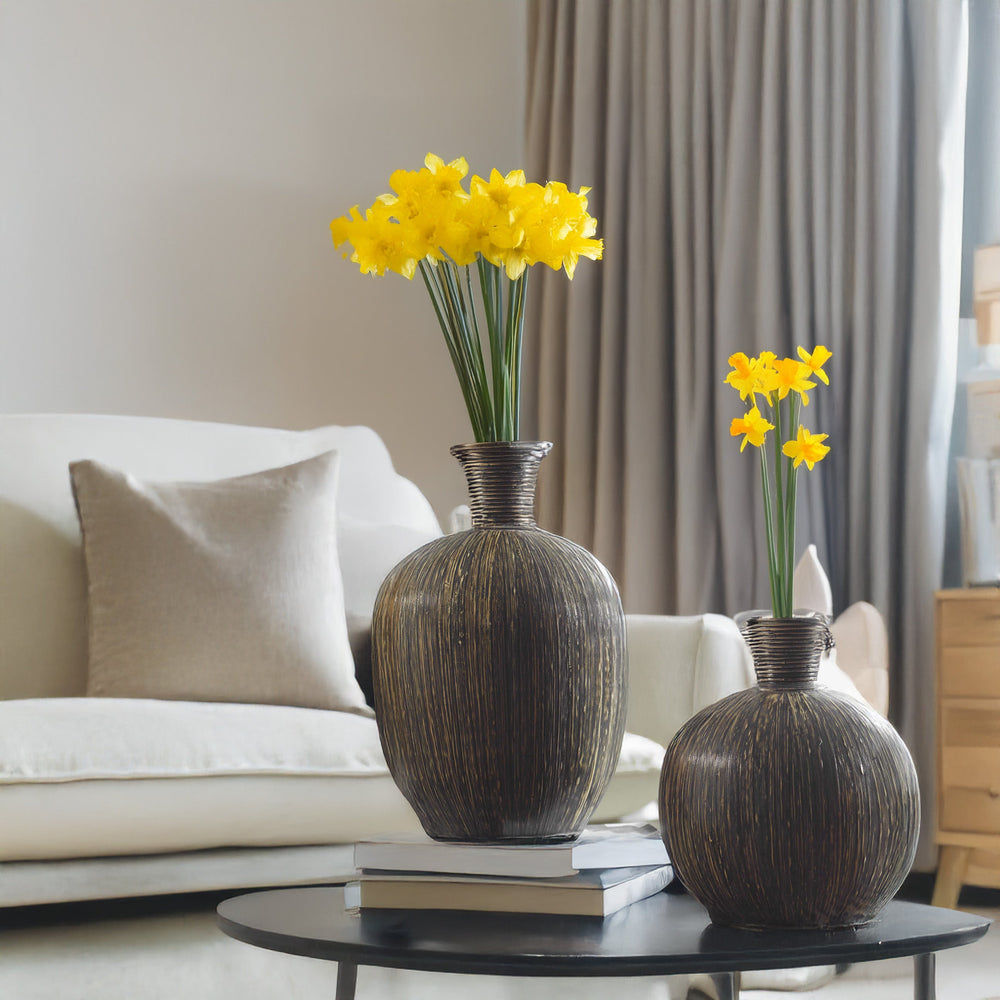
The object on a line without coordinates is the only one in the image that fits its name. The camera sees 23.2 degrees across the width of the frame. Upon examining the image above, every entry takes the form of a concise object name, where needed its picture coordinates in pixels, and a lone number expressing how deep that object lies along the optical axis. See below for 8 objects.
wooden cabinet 5.17
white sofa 3.09
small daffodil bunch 2.26
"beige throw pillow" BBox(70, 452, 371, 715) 3.71
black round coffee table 2.06
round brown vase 2.14
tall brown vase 2.29
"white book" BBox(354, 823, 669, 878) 2.24
